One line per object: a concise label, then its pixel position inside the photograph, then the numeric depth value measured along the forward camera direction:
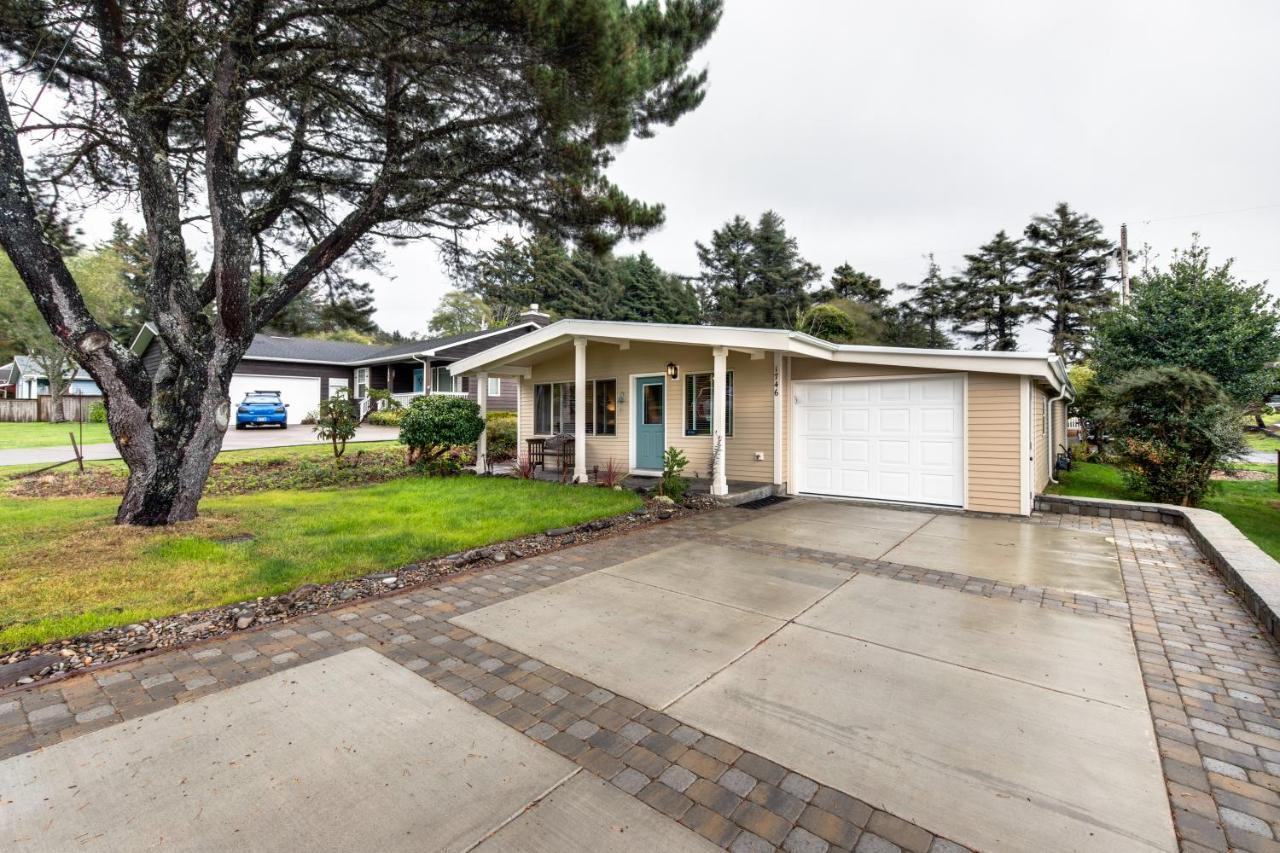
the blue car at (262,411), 19.22
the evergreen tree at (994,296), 27.14
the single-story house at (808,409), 7.39
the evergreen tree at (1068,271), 25.97
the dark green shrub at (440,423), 10.09
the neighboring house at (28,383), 30.85
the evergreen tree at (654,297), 30.98
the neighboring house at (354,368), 20.81
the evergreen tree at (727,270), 30.25
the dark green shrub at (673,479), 7.91
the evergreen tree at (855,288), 29.36
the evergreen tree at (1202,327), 9.14
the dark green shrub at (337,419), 10.30
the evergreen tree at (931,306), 28.70
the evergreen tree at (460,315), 38.63
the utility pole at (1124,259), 16.20
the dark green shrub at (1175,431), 7.35
